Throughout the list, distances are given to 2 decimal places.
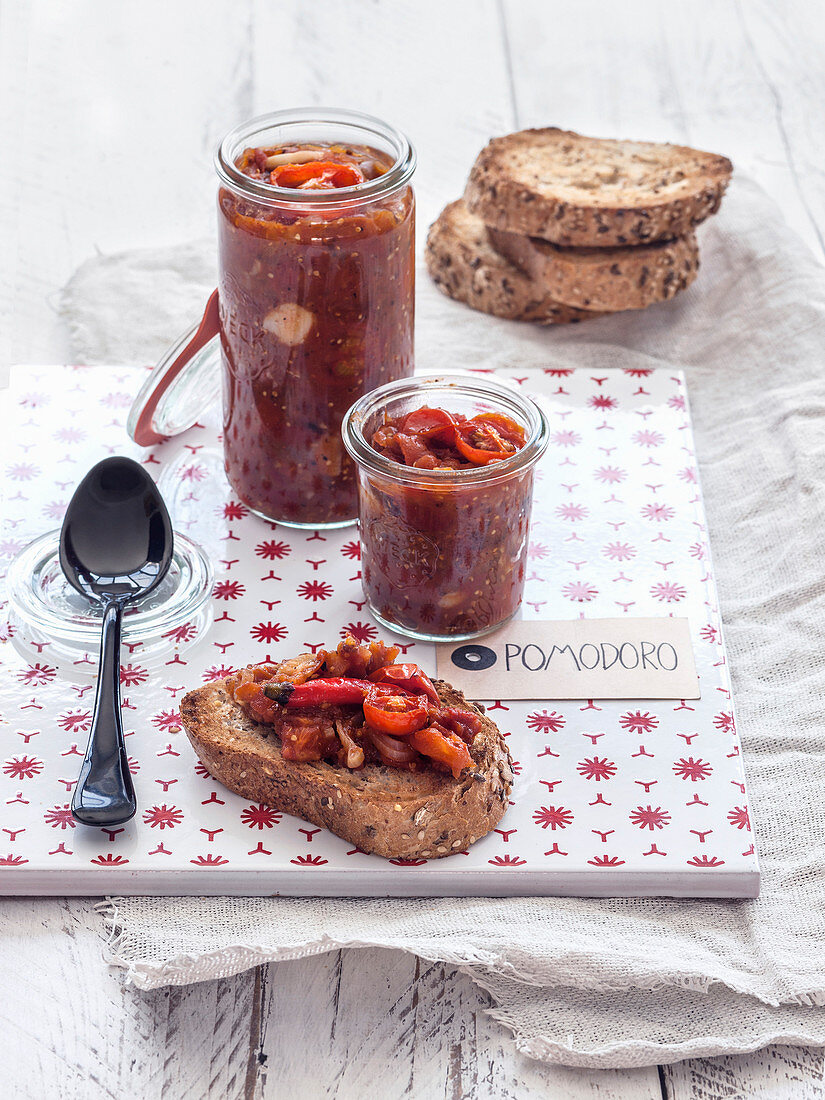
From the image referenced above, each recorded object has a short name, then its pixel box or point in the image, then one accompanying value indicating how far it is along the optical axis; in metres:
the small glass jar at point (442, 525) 1.15
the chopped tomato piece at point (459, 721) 1.12
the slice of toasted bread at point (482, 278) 1.42
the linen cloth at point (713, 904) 1.09
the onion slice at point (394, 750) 1.11
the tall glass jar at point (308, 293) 1.17
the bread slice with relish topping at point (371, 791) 1.10
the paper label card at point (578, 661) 1.17
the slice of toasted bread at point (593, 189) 1.38
